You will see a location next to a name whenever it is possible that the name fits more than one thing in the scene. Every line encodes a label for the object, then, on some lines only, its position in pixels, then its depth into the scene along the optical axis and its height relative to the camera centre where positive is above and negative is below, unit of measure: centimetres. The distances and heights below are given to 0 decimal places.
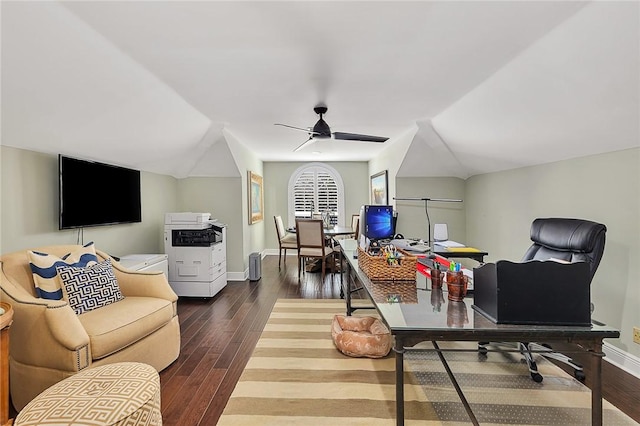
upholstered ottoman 122 -79
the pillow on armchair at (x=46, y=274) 206 -41
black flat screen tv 269 +18
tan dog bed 240 -104
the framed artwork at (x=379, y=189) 566 +39
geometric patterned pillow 212 -53
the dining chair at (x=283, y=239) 578 -57
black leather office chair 195 -25
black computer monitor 280 -12
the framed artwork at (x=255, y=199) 560 +22
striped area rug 175 -117
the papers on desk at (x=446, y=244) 323 -39
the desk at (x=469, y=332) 117 -48
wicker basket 188 -37
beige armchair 174 -74
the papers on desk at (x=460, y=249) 292 -41
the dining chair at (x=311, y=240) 491 -50
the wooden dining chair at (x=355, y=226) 570 -33
